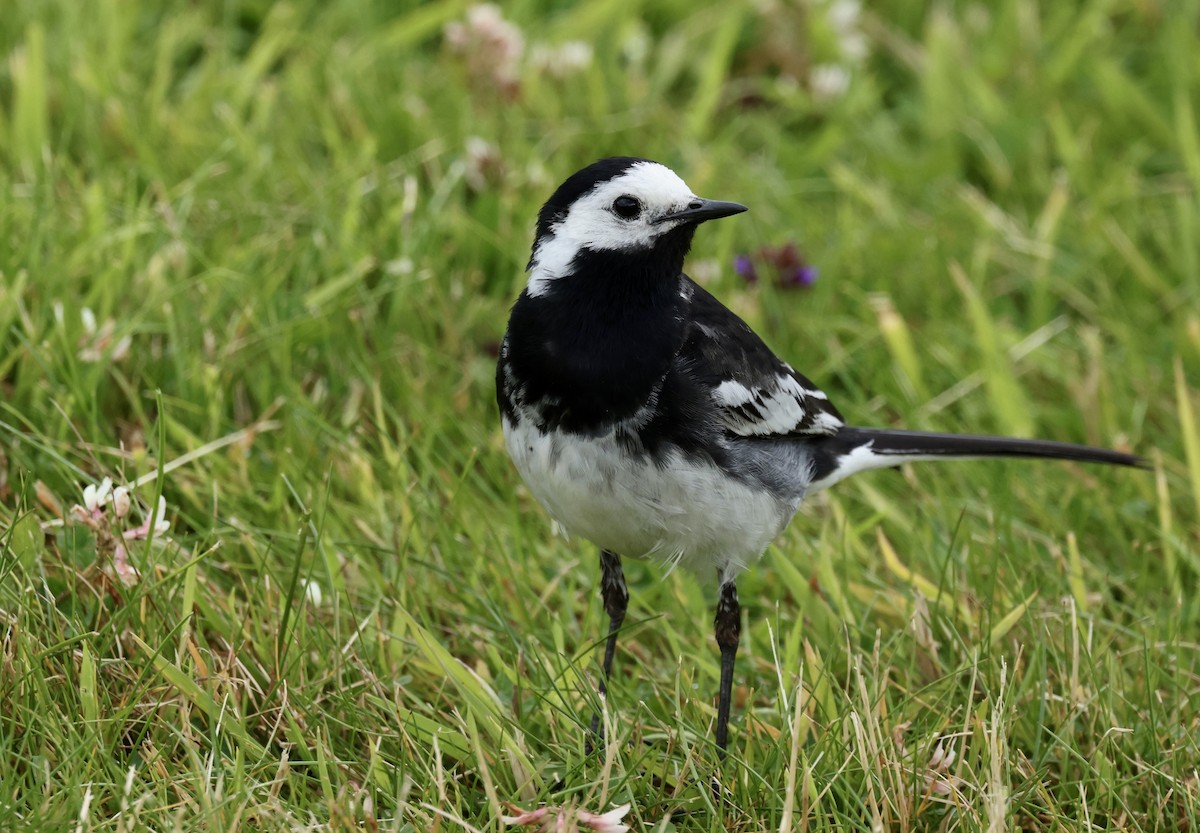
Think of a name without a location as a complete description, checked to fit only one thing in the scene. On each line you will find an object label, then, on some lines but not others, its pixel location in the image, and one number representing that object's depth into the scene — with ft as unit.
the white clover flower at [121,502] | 21.48
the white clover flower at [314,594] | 22.99
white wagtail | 22.02
